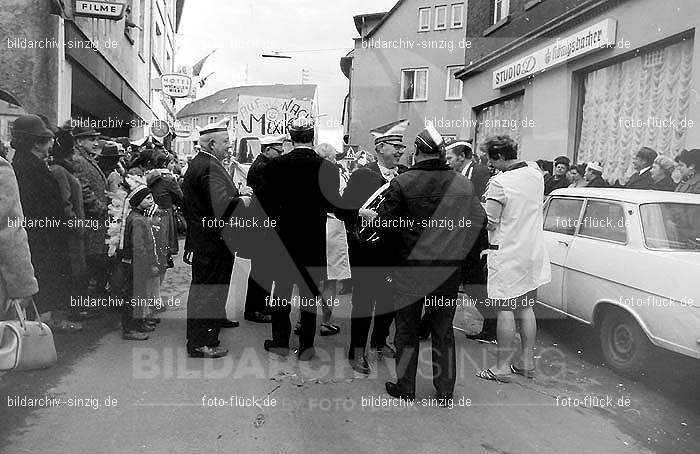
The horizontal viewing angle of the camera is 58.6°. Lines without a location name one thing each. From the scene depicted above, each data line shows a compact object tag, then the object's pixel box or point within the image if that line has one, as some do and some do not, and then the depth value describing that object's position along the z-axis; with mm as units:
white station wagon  4727
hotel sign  21406
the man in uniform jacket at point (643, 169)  7547
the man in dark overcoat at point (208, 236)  5367
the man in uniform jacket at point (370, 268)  5387
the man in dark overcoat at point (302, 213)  5312
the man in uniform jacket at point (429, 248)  4602
